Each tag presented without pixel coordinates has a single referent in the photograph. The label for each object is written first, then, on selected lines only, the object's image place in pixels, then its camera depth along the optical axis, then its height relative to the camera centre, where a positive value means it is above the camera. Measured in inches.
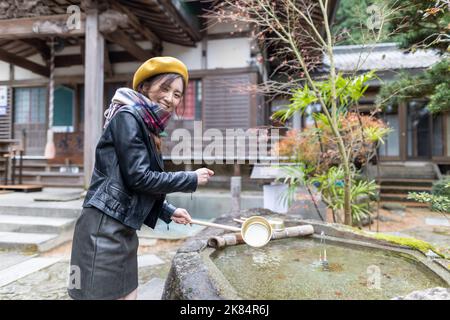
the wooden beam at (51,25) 232.1 +121.1
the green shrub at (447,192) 112.9 -11.8
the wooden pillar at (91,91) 230.2 +62.1
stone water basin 73.0 -34.9
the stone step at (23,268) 134.0 -55.5
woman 55.0 -4.6
